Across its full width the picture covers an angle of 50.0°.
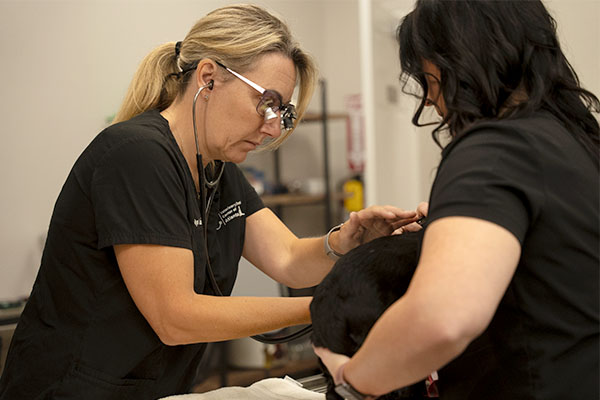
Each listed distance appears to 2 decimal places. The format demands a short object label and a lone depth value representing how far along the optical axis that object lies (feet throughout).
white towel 4.27
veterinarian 3.84
